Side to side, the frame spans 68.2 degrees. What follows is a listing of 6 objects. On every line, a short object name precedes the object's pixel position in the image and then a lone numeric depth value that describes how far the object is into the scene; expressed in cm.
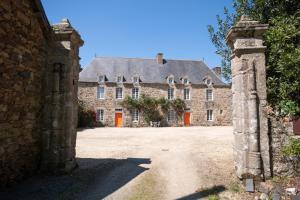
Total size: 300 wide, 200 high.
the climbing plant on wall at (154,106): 2328
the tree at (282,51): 500
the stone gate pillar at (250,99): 451
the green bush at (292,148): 440
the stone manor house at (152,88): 2309
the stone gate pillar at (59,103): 498
